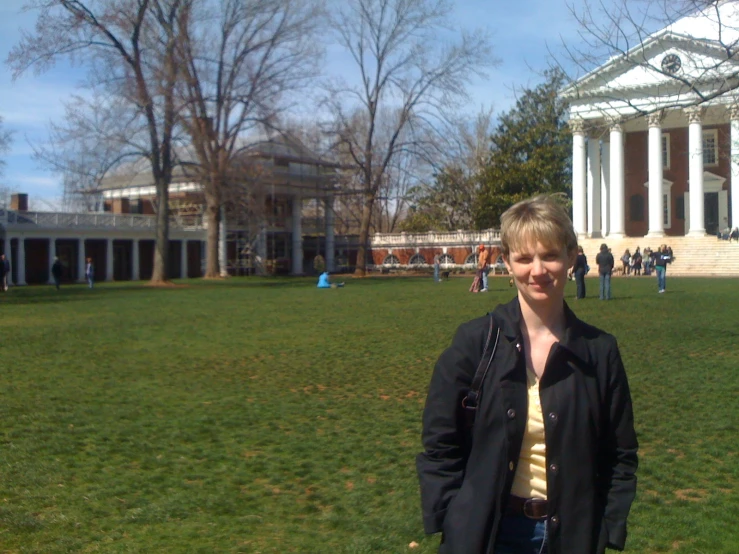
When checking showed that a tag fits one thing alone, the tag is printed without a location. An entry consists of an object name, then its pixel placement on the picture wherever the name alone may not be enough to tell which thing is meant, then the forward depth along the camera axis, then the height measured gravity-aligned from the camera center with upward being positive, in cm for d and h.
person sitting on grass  3925 -54
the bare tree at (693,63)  1142 +303
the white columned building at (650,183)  5561 +630
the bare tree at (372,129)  5344 +929
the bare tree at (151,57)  3847 +1010
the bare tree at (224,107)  4181 +866
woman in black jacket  290 -56
